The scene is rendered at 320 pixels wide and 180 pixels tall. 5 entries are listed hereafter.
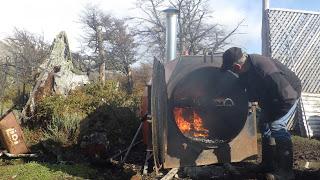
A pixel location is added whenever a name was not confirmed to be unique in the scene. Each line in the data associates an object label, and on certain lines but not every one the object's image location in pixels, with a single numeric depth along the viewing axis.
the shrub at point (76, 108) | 5.30
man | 3.32
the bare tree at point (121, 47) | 16.24
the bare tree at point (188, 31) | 16.17
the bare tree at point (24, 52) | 12.80
